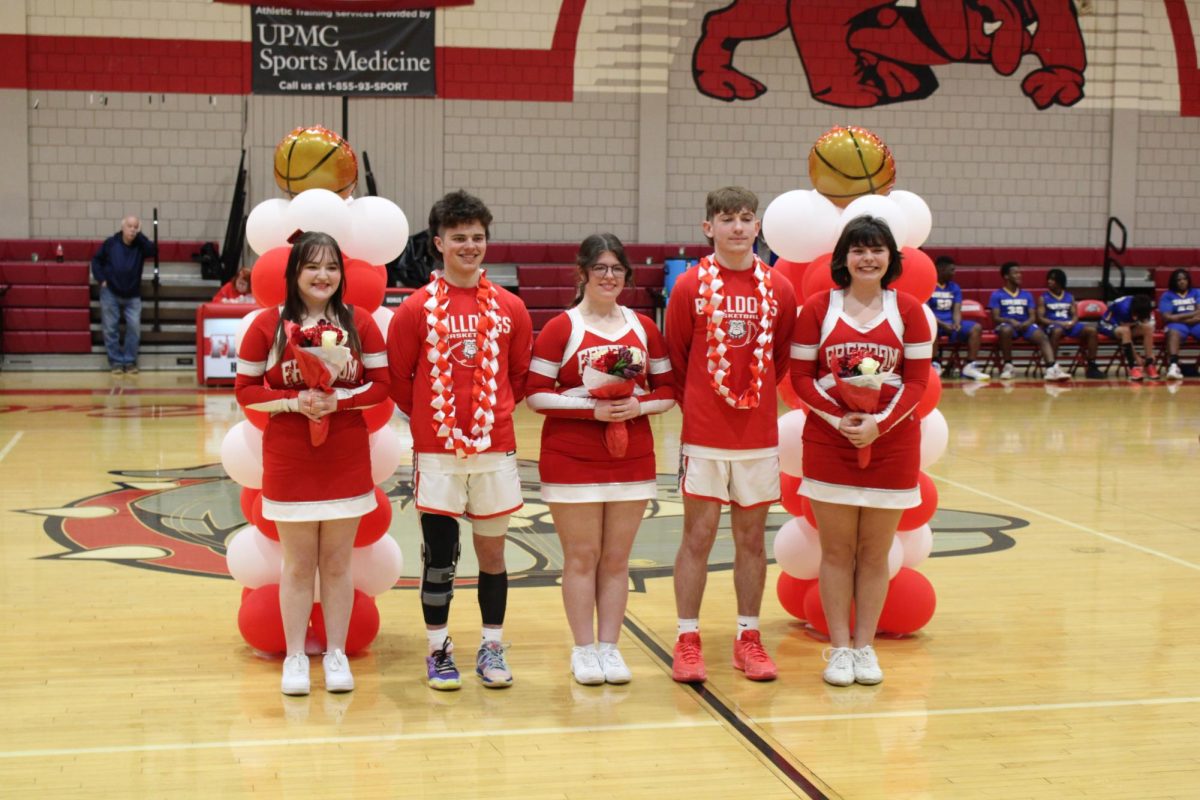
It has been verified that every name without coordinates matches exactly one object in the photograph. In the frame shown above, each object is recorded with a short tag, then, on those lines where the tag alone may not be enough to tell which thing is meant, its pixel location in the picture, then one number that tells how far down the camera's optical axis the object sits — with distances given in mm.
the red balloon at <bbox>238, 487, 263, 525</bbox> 4629
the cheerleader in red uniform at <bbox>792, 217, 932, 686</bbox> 4211
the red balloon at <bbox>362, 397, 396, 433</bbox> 4449
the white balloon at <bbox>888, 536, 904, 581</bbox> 4695
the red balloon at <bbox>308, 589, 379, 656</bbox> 4512
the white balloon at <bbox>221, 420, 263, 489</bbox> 4465
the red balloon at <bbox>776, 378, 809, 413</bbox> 4656
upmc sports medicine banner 14766
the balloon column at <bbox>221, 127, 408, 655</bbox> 4434
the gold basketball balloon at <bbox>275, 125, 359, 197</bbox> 4633
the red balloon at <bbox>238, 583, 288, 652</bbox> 4453
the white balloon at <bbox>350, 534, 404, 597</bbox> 4555
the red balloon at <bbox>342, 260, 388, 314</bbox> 4523
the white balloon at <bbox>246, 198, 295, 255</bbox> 4457
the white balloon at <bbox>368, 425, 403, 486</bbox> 4555
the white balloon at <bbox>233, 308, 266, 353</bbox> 4184
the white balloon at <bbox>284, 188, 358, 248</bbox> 4410
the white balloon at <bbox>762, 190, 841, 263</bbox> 4660
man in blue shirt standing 13812
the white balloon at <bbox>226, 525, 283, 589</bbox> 4523
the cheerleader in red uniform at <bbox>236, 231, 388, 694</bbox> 4059
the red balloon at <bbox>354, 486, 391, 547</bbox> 4473
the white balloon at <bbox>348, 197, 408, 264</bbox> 4531
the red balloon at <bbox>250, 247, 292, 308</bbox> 4352
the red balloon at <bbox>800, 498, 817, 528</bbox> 4688
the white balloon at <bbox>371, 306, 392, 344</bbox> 4559
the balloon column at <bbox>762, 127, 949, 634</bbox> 4664
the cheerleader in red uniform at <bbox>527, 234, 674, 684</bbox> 4164
